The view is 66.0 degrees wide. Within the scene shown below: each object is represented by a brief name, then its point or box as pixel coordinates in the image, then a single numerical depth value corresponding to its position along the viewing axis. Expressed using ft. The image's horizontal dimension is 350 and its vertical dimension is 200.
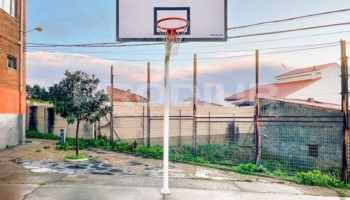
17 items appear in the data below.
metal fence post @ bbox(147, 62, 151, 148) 39.09
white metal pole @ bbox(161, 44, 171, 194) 18.95
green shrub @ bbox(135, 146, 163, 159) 34.58
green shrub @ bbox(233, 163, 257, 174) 26.71
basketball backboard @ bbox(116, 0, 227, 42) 22.47
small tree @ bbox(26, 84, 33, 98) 138.21
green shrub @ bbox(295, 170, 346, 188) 22.58
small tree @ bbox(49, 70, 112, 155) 32.65
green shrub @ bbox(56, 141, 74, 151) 40.37
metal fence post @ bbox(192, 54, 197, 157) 33.12
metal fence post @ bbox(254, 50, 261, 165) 27.45
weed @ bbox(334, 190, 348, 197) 20.02
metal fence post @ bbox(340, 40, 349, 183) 23.11
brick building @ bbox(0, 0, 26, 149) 40.42
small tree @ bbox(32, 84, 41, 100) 136.68
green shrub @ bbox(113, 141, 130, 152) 39.91
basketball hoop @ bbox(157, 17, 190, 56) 20.65
